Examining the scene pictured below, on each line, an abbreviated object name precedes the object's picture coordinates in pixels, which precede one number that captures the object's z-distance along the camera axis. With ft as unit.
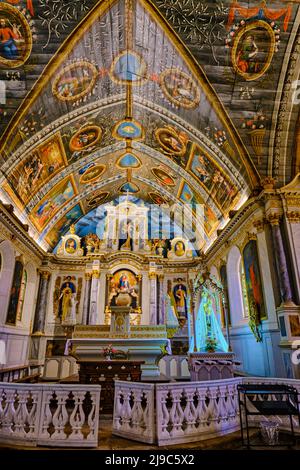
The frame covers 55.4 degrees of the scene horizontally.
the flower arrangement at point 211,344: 28.78
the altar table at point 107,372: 20.70
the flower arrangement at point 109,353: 24.15
